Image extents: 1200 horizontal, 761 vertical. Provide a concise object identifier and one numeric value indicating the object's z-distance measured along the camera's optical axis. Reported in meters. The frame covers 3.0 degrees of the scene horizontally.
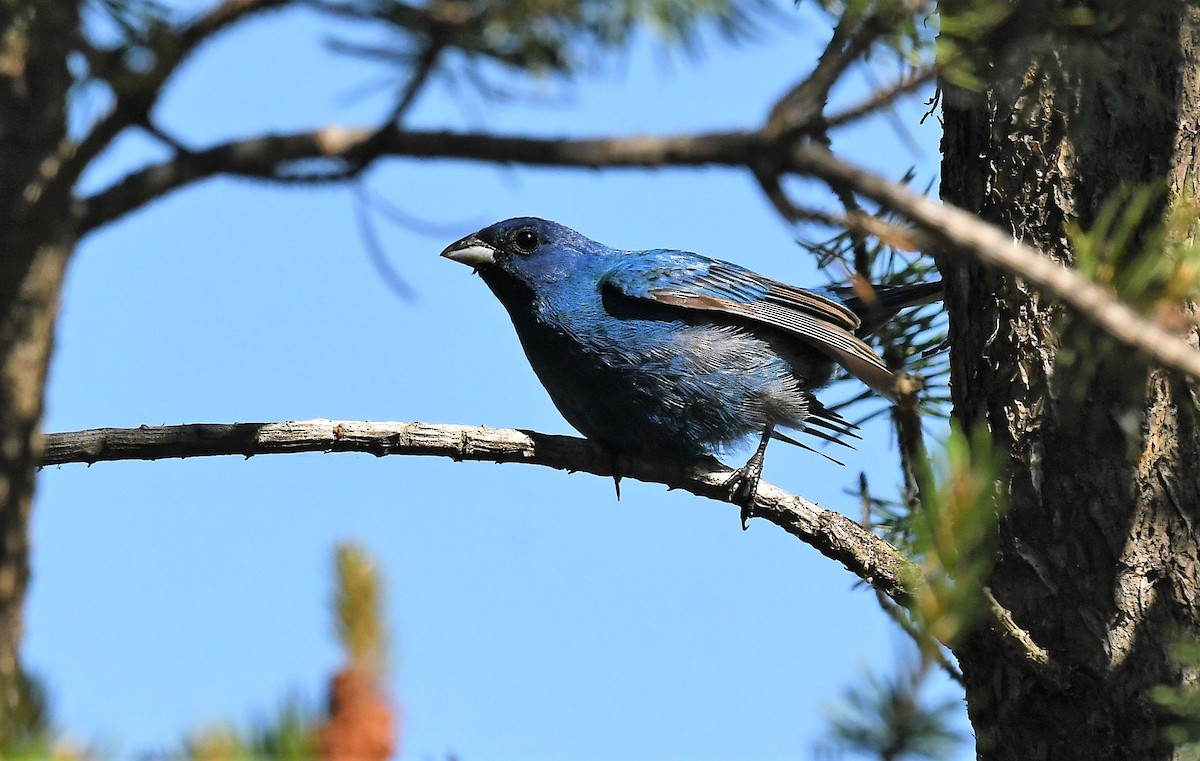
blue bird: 4.75
